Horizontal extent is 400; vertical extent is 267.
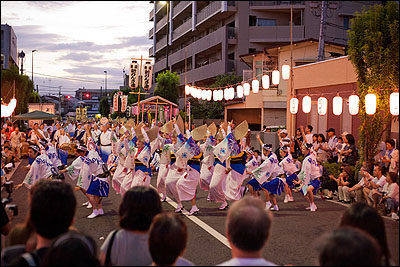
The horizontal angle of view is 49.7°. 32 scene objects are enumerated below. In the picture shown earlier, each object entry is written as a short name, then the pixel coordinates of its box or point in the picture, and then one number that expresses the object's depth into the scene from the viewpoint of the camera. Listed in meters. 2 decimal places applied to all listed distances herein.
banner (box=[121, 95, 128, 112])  35.53
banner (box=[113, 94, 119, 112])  38.49
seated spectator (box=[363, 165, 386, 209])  8.92
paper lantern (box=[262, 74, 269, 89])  18.18
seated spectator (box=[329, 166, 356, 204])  10.46
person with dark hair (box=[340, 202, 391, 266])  2.74
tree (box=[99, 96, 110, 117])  69.56
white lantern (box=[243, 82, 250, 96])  18.38
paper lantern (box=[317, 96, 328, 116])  14.49
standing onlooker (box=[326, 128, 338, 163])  13.27
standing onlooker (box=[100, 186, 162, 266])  2.99
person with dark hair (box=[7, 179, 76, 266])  2.74
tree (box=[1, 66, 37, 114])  28.27
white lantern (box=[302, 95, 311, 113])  15.40
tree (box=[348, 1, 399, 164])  10.44
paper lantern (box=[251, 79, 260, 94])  17.97
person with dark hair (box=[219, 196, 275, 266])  2.54
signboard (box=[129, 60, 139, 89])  22.28
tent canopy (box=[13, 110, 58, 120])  21.60
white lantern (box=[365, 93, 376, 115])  10.64
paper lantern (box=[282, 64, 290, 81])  17.12
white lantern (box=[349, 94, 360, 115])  12.18
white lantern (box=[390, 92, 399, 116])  9.90
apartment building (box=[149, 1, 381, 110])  31.47
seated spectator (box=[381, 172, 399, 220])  8.41
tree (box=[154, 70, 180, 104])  34.53
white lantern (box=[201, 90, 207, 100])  21.80
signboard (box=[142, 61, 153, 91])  22.67
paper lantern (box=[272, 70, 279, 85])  17.33
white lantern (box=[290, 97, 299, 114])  16.36
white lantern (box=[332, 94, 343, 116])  13.54
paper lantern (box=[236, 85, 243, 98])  19.10
